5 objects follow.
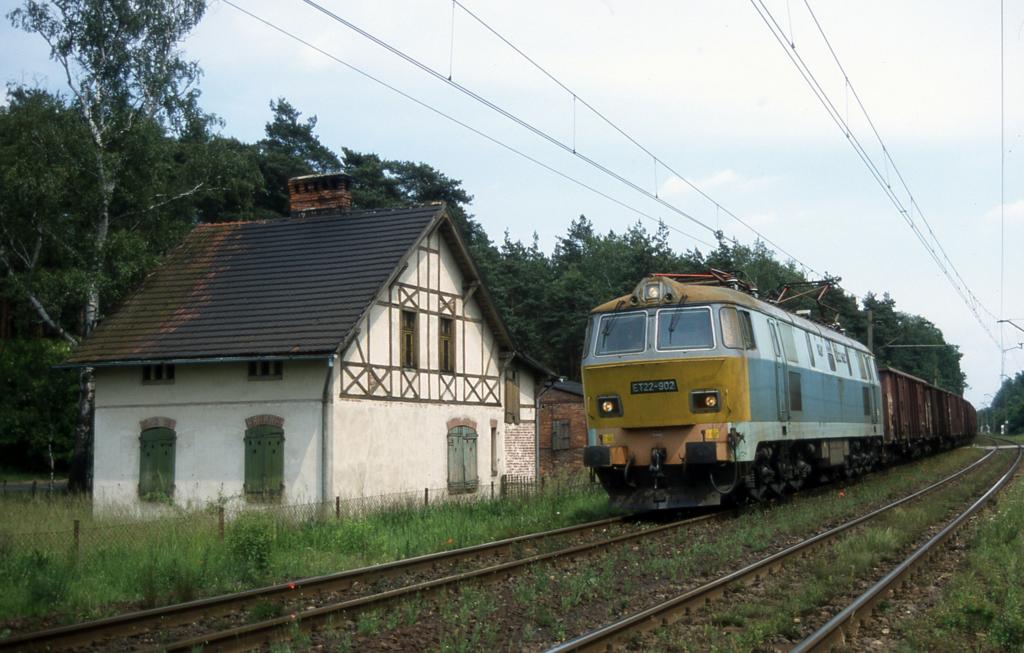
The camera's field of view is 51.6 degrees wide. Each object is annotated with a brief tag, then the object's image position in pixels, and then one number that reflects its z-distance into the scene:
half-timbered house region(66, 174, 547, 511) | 20.36
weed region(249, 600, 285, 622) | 9.45
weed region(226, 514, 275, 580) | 12.10
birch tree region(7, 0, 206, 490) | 25.81
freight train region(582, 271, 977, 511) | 15.56
